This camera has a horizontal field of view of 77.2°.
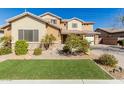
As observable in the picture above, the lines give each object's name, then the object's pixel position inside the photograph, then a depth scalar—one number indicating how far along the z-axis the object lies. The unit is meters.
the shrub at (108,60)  5.30
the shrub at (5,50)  8.16
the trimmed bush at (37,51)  7.88
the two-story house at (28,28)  9.01
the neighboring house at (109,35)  16.89
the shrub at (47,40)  9.13
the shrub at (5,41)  9.20
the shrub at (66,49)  8.07
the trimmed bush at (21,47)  7.91
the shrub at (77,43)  7.38
